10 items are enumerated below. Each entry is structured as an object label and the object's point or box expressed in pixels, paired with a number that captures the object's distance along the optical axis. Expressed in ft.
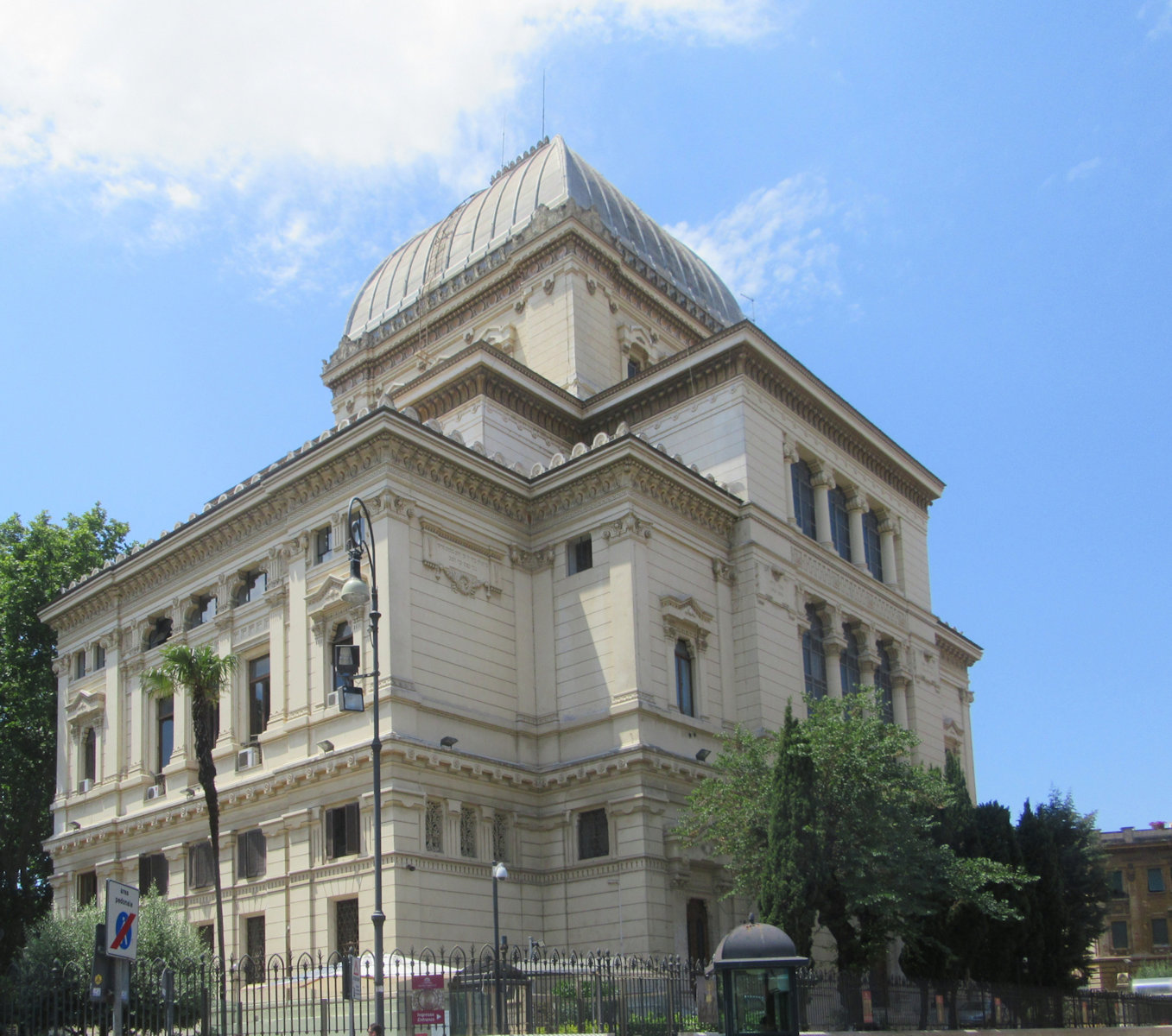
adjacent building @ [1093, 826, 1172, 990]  271.28
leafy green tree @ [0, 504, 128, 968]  159.43
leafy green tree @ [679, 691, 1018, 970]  93.81
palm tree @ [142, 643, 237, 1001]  104.53
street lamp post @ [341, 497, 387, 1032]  71.77
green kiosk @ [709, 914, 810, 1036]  71.87
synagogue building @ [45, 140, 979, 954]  111.14
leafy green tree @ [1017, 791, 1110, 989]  110.42
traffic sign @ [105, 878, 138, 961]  52.75
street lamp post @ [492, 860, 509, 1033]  78.69
